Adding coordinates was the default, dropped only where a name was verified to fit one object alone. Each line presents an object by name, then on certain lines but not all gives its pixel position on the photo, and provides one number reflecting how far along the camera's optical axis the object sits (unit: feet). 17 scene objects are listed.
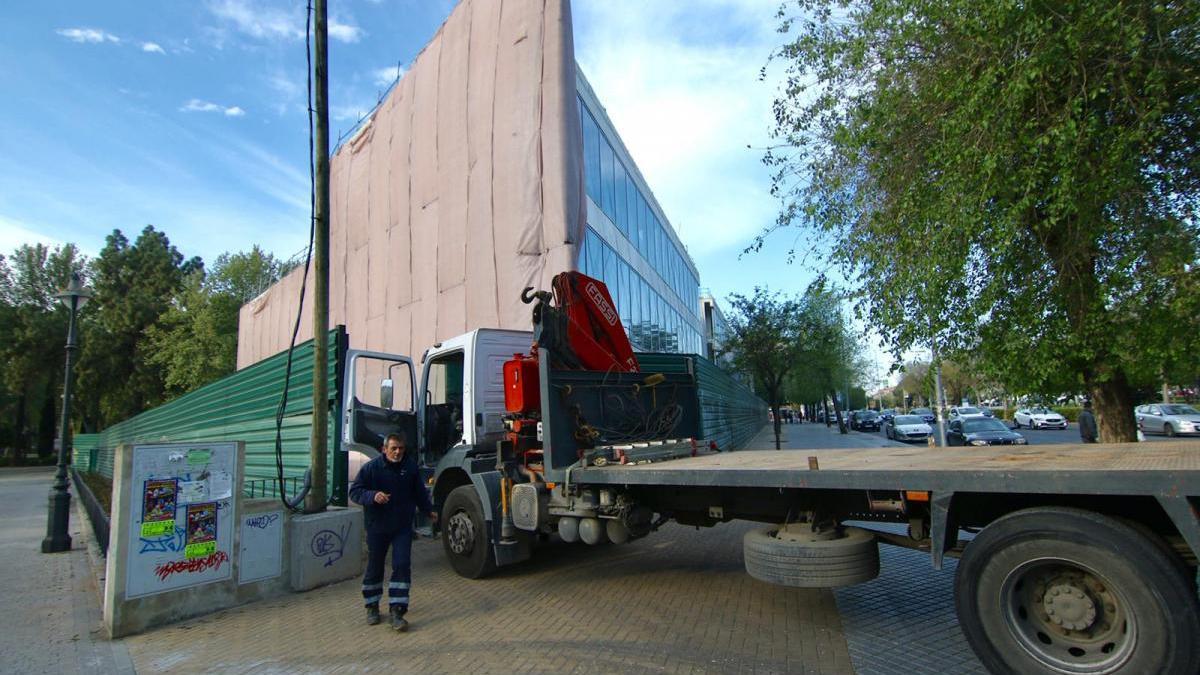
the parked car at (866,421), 144.56
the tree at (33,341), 127.75
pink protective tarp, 39.78
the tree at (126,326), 124.16
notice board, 18.04
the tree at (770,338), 78.07
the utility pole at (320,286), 23.30
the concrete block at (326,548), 21.77
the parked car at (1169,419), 79.00
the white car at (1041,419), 111.34
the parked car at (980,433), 63.46
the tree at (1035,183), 18.47
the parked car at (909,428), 93.66
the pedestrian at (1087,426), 42.63
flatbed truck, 9.62
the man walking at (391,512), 17.31
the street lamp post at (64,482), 31.37
